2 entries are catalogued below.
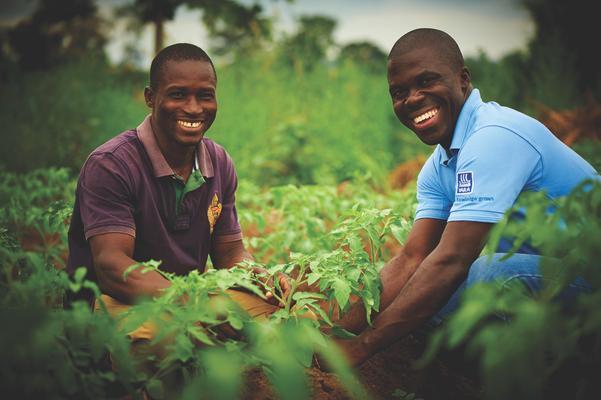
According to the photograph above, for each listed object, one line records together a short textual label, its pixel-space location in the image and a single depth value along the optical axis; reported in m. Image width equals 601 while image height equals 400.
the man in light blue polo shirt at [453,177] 1.89
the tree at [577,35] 8.31
